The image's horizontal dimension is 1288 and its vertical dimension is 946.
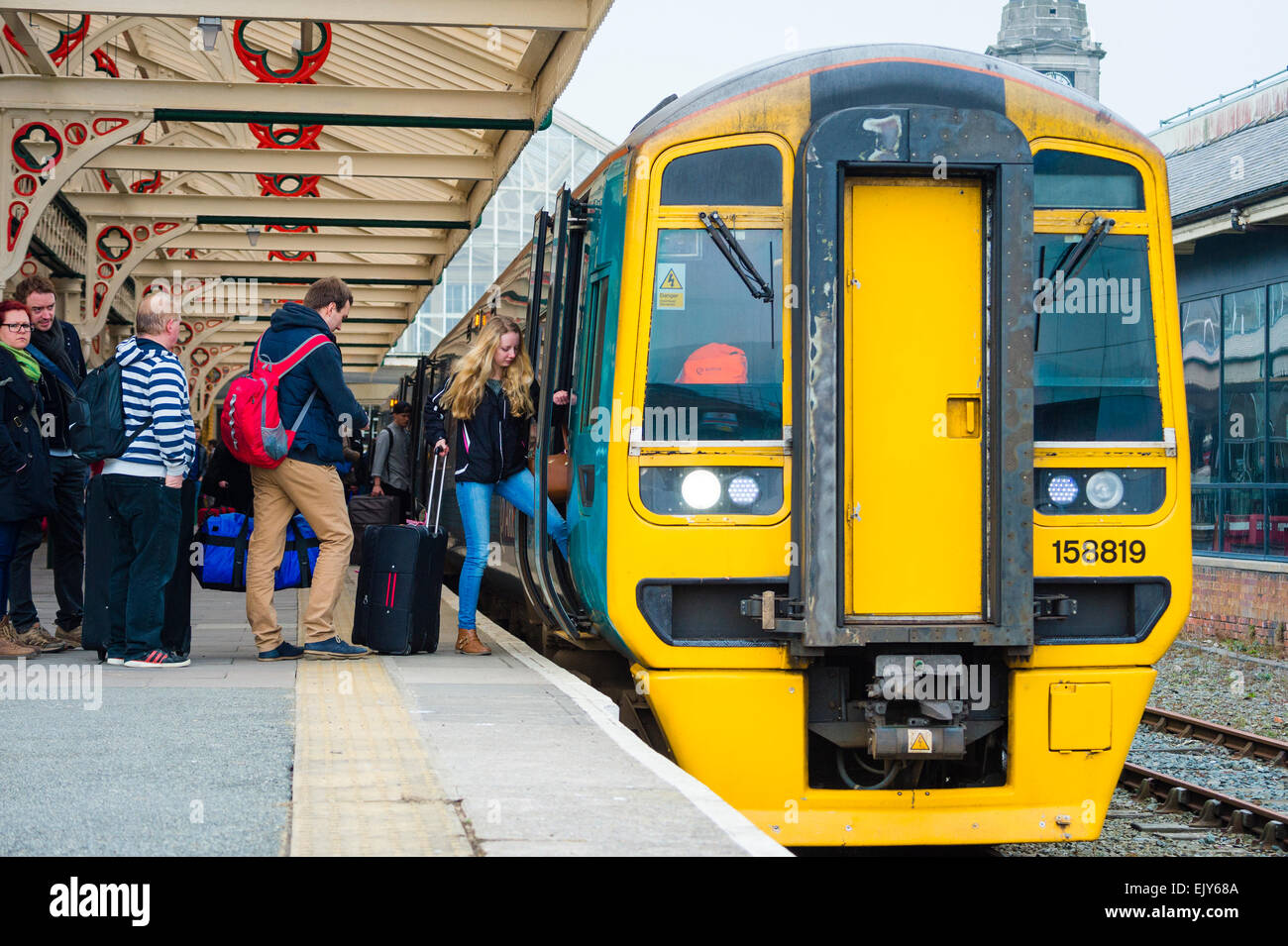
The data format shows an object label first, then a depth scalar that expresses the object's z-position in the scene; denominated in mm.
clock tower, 71562
